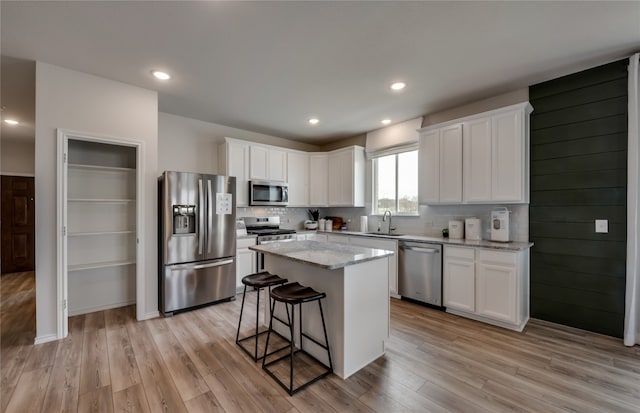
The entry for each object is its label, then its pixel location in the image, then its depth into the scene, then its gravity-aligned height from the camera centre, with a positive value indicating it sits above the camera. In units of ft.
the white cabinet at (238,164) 14.34 +2.24
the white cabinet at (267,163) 15.26 +2.47
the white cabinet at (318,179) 17.85 +1.74
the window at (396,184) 14.53 +1.26
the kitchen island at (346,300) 6.91 -2.60
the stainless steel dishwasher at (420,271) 11.36 -2.93
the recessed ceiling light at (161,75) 9.29 +4.58
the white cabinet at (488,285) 9.46 -2.98
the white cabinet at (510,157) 9.98 +1.88
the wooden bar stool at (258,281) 7.84 -2.30
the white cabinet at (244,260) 13.34 -2.81
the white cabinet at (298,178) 17.07 +1.74
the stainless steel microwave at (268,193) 15.04 +0.70
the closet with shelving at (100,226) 10.97 -0.94
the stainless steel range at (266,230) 14.34 -1.48
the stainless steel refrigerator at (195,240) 10.78 -1.51
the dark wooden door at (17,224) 17.90 -1.40
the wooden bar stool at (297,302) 6.42 -2.55
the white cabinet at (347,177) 16.33 +1.77
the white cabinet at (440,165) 11.71 +1.85
